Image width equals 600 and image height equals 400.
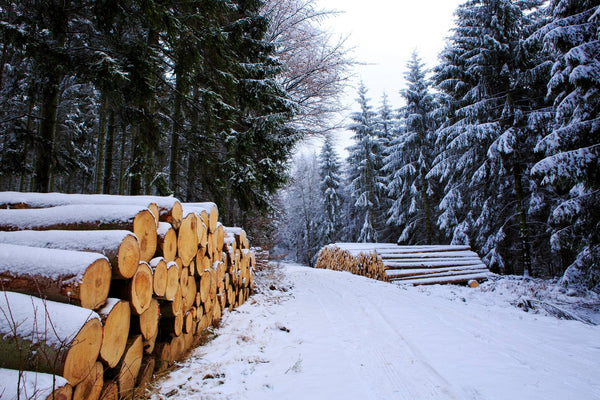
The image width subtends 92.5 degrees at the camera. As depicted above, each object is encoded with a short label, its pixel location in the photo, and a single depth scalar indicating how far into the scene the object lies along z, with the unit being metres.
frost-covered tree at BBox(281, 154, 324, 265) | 31.61
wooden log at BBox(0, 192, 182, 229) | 3.12
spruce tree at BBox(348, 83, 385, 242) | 22.97
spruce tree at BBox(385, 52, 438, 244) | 18.88
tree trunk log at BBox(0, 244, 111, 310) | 1.91
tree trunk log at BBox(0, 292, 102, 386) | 1.62
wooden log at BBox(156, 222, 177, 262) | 2.99
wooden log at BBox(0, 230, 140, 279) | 2.26
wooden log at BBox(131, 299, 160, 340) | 2.55
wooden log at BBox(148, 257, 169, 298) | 2.78
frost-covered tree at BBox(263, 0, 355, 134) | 10.20
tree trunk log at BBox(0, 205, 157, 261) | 2.60
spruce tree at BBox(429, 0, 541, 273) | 10.93
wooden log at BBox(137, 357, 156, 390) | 2.50
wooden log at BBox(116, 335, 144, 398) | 2.24
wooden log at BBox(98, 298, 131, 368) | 2.05
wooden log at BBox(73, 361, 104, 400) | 1.82
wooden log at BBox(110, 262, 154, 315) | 2.40
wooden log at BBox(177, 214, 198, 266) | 3.39
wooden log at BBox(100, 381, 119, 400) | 2.04
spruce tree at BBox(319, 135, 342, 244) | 28.72
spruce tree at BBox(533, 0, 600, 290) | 6.34
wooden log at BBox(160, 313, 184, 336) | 3.11
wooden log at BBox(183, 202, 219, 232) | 4.19
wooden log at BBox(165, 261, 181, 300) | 3.02
